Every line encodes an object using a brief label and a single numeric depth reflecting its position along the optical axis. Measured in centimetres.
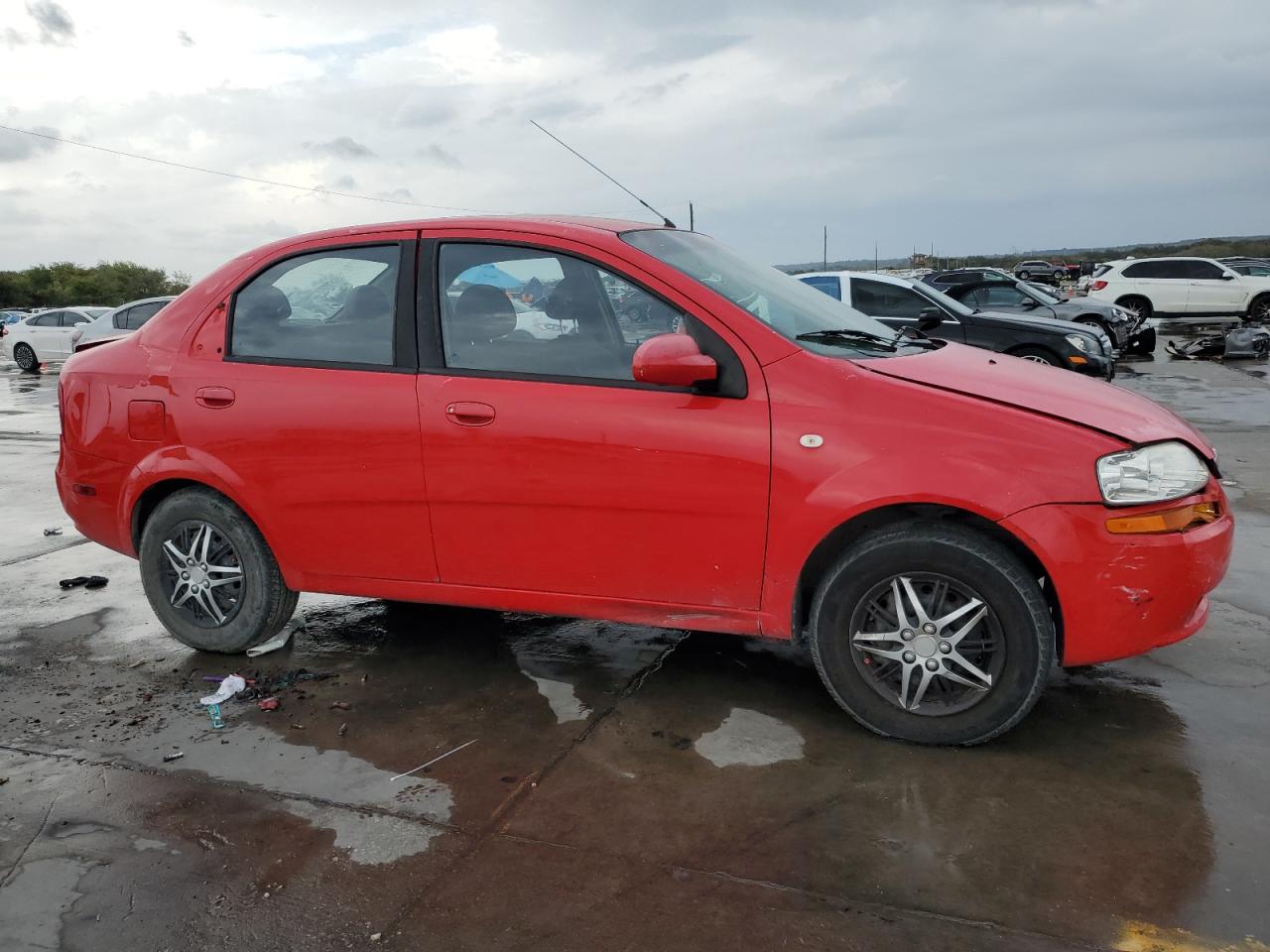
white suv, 2380
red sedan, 329
